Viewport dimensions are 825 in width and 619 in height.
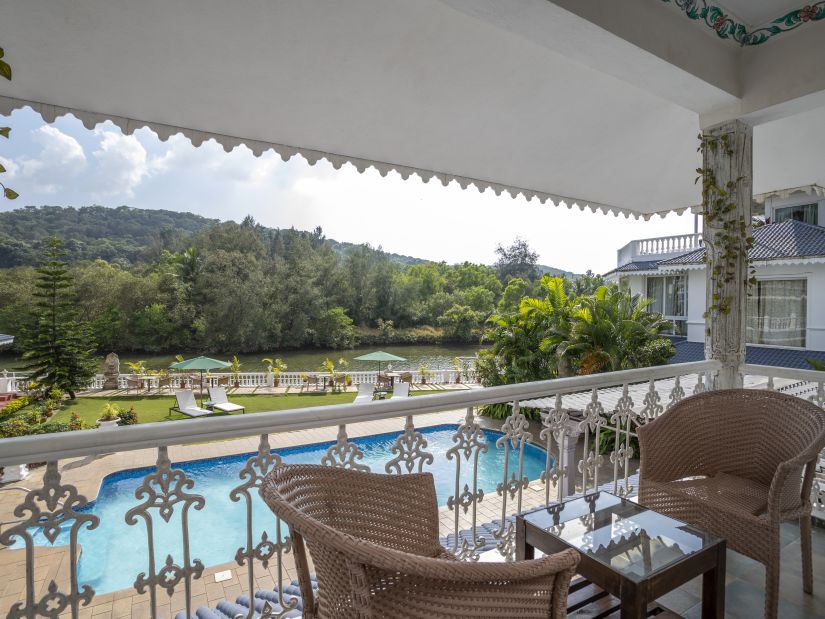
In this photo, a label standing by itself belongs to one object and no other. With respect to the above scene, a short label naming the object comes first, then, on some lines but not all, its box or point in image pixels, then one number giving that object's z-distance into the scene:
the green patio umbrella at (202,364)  15.23
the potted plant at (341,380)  17.81
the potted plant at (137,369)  19.03
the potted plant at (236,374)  18.59
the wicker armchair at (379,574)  0.97
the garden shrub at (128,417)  11.89
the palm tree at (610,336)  10.28
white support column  2.88
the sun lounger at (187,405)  13.49
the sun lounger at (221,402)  13.69
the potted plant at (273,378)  18.08
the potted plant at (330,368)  17.70
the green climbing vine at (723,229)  2.87
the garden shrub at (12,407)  11.77
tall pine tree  18.17
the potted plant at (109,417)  11.77
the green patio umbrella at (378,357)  17.70
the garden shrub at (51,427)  10.58
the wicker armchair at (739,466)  1.83
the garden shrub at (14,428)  10.56
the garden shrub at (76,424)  10.28
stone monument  18.38
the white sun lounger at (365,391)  15.39
